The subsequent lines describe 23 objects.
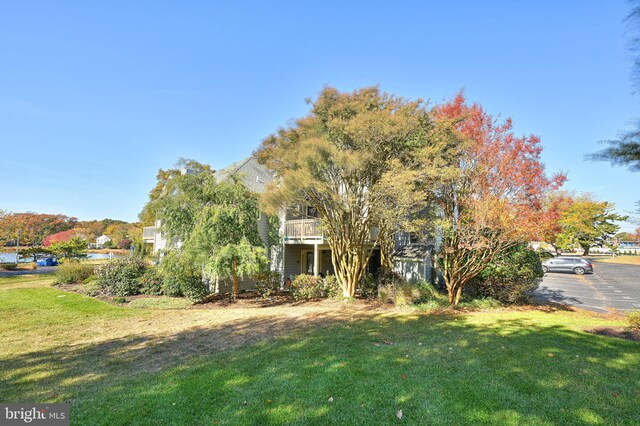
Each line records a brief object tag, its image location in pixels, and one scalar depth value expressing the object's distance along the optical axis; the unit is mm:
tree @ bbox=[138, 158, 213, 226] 11586
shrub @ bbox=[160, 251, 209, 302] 11203
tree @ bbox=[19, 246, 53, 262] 36312
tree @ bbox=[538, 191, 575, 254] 9625
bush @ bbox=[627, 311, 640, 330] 7344
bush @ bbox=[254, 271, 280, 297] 12813
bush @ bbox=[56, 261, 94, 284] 16531
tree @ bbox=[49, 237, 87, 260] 24073
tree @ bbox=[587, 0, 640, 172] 2322
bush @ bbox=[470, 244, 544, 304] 11648
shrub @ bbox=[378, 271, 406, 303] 11727
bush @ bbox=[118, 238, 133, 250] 50906
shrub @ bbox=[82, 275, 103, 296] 13386
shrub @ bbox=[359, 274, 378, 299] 13094
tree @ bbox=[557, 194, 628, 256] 40938
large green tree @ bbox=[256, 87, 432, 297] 10250
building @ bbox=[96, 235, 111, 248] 67775
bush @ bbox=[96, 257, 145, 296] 13328
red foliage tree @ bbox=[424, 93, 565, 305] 9773
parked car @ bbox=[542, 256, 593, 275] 24172
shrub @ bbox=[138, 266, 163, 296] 13507
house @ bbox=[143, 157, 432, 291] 14695
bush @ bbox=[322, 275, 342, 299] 12852
